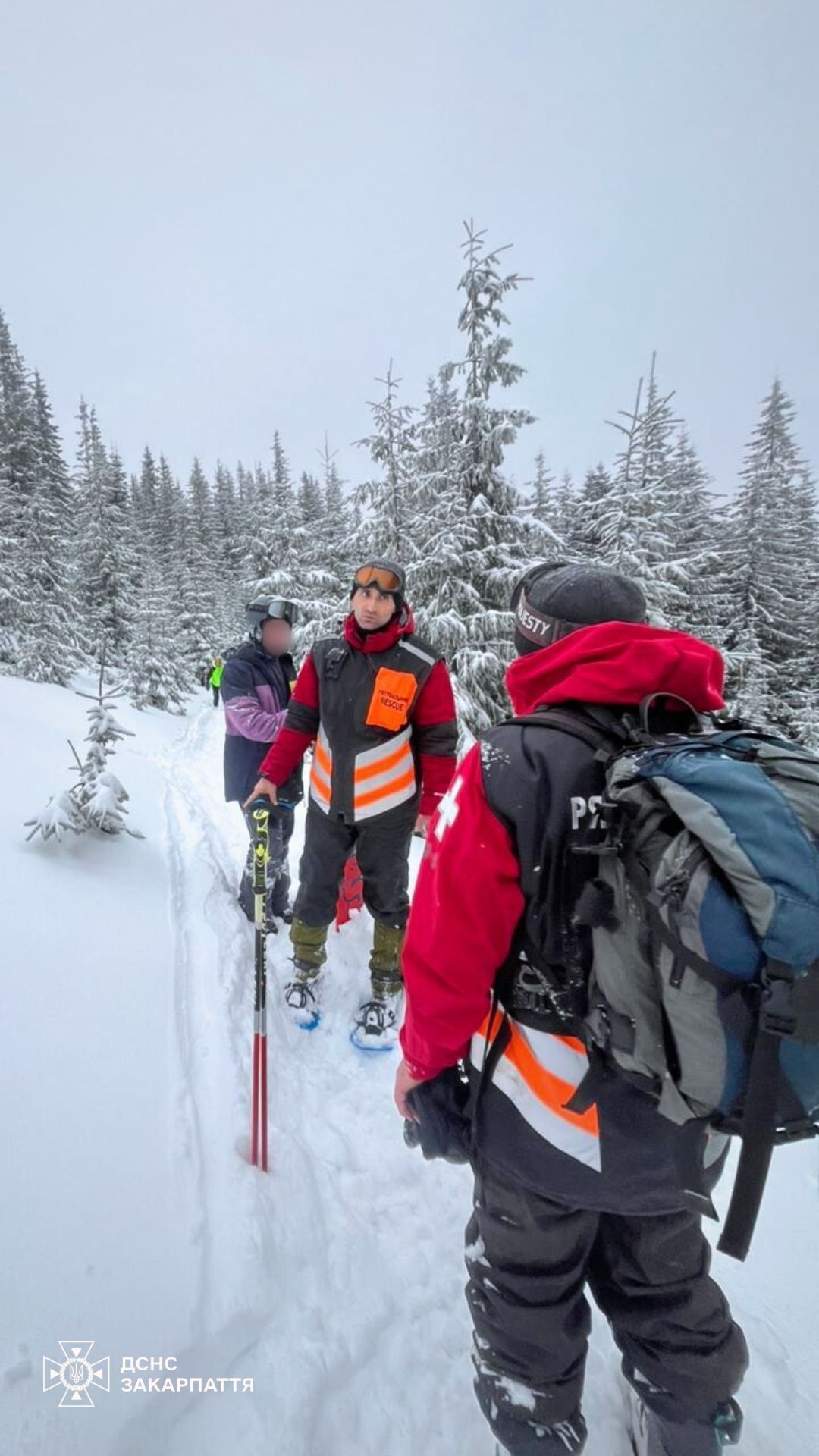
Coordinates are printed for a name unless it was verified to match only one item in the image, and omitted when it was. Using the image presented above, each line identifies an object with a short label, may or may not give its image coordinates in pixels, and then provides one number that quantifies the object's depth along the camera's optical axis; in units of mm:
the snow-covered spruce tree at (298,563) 12379
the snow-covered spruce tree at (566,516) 24547
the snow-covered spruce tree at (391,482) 10906
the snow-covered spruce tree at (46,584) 18859
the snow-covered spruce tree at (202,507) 40219
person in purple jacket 4328
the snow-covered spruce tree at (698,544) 17656
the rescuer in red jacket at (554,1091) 1438
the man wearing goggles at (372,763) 3385
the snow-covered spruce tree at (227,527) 43781
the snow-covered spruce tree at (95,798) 4422
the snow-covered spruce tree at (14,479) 19422
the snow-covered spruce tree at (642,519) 13250
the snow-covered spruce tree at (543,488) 22062
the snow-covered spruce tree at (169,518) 31609
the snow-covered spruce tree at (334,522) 18500
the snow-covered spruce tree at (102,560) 23828
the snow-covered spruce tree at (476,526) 9023
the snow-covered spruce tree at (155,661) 22859
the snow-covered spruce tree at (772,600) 18531
